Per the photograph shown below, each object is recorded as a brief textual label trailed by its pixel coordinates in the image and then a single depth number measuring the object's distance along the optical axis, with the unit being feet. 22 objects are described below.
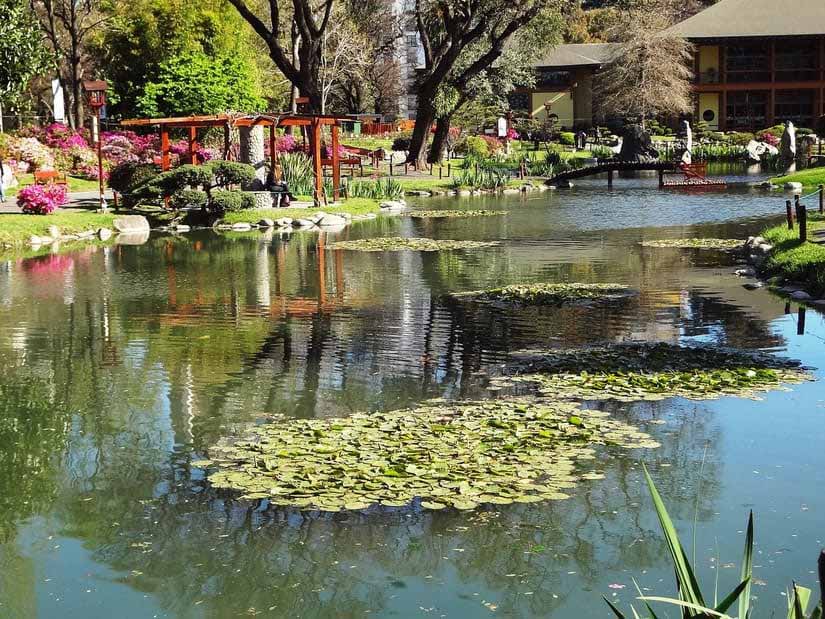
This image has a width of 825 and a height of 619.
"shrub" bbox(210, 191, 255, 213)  101.35
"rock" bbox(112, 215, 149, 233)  96.89
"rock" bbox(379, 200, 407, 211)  116.88
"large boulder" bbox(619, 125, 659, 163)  183.83
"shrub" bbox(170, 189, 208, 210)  101.96
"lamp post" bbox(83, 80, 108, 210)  96.12
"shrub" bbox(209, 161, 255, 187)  102.27
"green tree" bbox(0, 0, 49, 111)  88.94
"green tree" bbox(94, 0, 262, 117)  155.33
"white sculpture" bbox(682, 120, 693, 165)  176.78
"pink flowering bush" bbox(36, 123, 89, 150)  141.18
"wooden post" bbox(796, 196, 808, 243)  62.39
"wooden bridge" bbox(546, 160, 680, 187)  144.75
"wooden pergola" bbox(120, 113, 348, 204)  103.76
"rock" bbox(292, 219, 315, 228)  100.48
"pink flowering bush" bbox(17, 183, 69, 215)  94.22
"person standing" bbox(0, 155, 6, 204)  103.19
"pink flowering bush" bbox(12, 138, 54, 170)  132.05
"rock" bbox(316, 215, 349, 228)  101.09
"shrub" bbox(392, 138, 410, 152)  197.36
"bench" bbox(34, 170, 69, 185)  115.03
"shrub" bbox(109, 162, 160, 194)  105.70
